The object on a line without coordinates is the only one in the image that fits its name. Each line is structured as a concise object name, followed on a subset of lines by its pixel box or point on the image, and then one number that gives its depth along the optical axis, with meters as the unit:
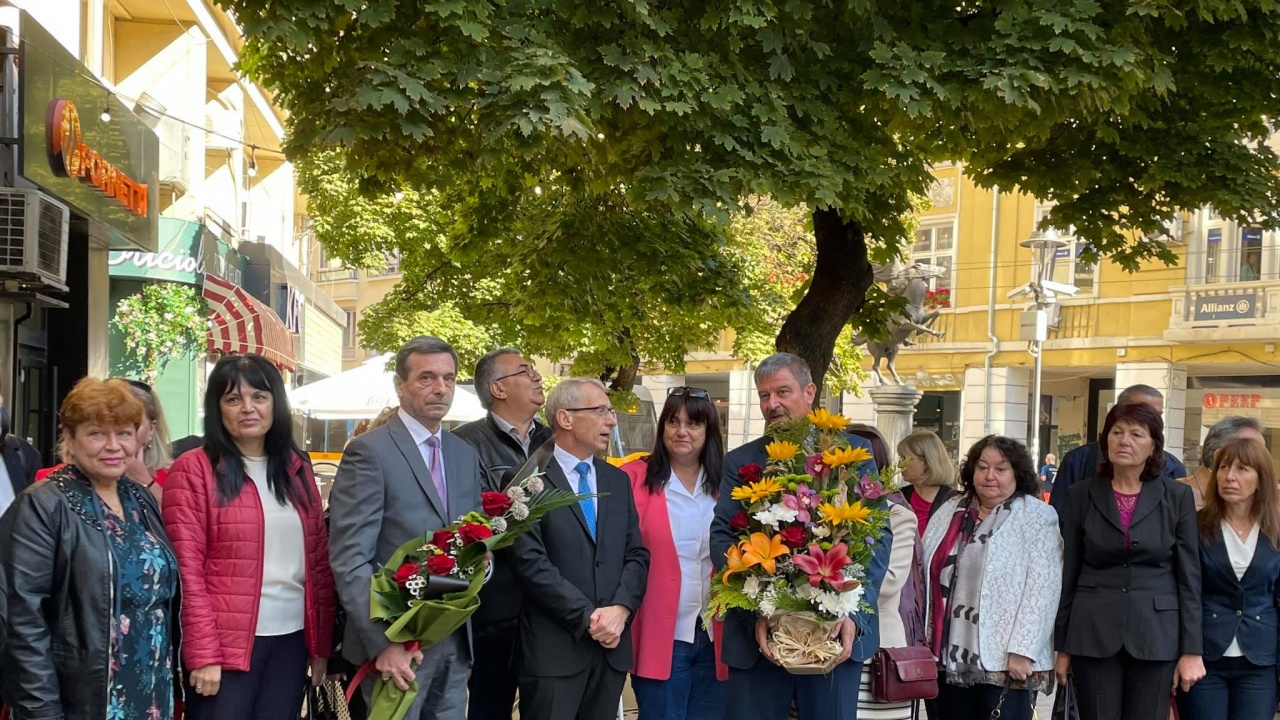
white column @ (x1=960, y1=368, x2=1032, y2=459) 32.22
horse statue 16.83
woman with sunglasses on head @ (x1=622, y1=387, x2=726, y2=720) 5.80
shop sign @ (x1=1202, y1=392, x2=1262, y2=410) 27.66
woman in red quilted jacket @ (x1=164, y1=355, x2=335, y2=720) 4.66
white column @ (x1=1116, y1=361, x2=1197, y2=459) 28.62
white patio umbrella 16.27
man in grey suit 4.73
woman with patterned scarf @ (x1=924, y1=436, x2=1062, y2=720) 5.94
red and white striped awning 17.83
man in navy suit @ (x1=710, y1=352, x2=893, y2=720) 5.24
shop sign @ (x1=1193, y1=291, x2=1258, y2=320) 27.02
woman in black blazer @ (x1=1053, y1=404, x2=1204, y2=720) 5.72
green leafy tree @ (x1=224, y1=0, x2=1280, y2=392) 6.45
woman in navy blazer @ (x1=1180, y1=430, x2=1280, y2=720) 5.87
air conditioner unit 9.44
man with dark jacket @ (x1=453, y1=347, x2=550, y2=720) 5.62
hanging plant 15.76
